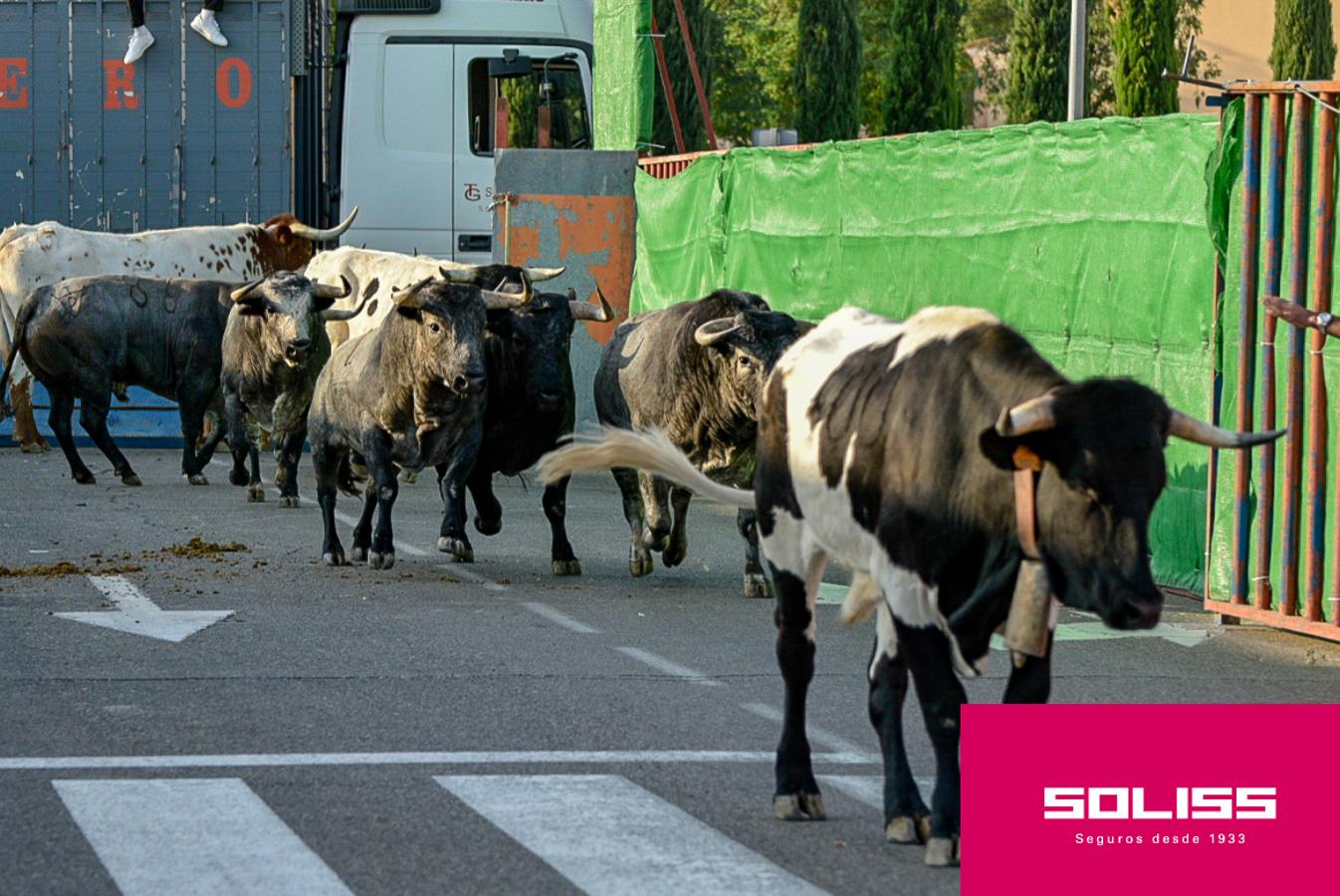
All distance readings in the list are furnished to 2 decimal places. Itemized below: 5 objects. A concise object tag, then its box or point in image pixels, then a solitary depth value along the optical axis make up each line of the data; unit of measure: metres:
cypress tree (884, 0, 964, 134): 47.41
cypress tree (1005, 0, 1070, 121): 46.12
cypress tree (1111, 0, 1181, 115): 44.59
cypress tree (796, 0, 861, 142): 48.38
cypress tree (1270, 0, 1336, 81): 47.81
